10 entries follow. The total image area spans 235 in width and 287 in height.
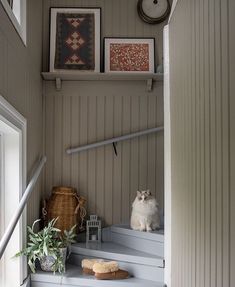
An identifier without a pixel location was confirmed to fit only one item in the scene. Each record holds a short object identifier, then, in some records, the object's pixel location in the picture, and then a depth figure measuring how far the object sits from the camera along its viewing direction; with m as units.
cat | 3.66
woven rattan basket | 3.94
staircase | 3.24
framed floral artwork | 4.22
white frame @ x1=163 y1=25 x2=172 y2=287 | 3.04
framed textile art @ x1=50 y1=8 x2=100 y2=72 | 4.18
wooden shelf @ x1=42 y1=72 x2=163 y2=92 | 4.03
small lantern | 3.98
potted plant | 3.16
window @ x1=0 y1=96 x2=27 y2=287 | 3.08
